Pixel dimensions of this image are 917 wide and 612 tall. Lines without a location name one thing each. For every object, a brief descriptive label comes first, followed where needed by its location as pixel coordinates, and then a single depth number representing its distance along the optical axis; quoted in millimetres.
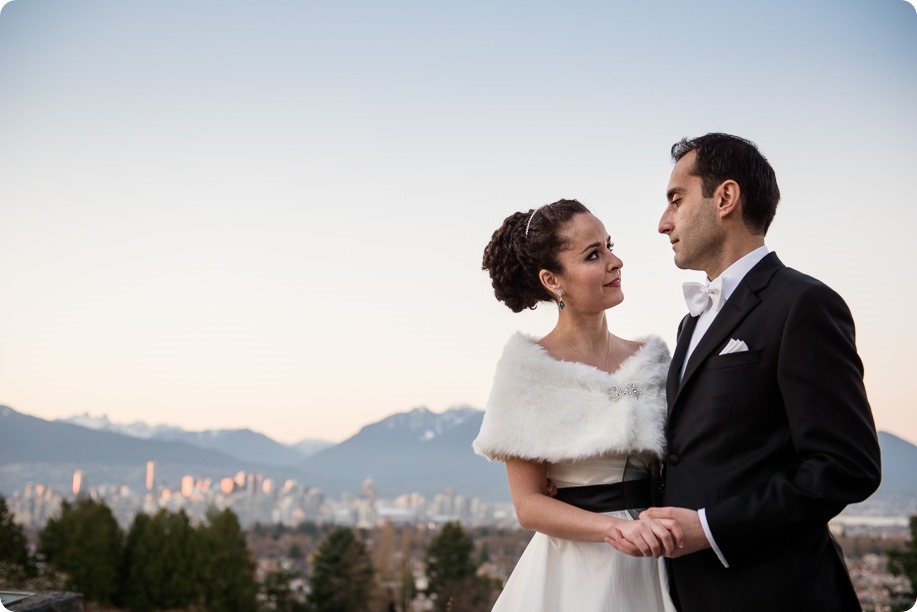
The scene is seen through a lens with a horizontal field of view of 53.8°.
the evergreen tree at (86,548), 42781
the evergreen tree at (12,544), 36384
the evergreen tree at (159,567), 44531
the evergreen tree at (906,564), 29484
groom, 2729
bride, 3498
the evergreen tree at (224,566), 45625
